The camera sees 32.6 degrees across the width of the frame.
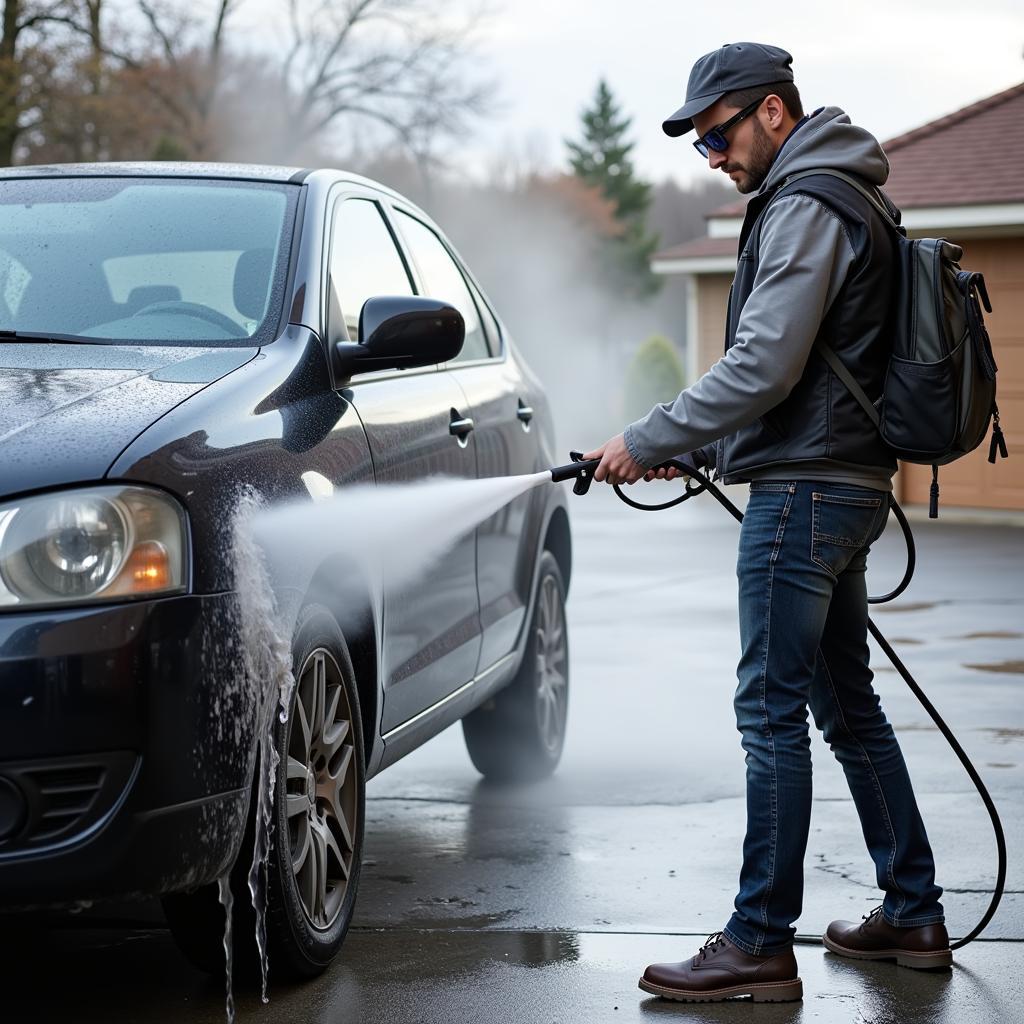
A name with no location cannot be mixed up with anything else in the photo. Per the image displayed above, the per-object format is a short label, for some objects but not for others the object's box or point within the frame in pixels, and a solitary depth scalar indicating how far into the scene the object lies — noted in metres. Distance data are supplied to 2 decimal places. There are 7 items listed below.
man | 3.72
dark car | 3.12
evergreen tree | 79.00
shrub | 38.09
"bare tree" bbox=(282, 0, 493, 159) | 45.50
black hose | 4.19
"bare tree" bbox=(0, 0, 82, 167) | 30.78
